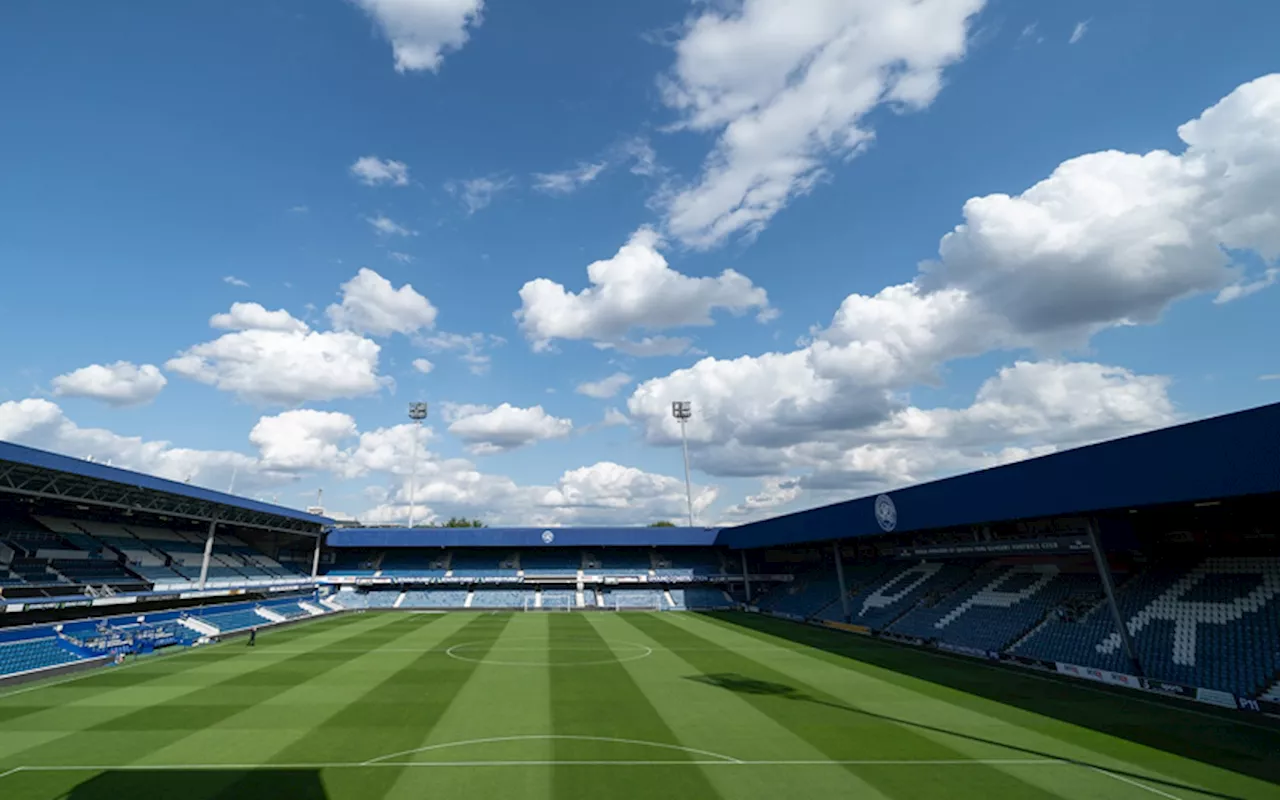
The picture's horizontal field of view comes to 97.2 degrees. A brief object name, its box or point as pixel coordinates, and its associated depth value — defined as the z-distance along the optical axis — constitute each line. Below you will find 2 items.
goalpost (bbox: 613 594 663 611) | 56.25
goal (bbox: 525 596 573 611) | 55.84
